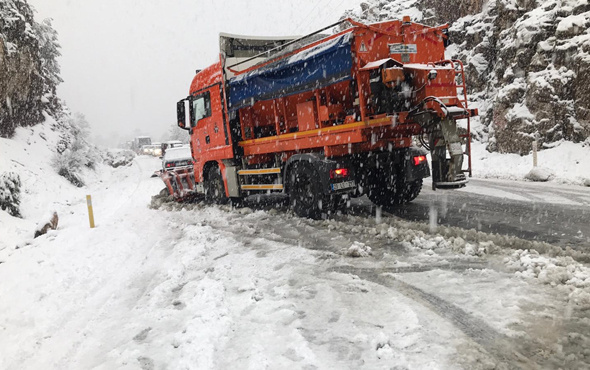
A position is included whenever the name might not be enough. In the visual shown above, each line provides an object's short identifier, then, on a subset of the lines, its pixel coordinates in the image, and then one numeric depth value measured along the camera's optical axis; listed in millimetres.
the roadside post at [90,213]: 9414
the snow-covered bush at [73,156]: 22891
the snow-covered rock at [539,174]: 11289
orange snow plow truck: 6223
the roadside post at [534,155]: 13180
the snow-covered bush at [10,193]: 12945
